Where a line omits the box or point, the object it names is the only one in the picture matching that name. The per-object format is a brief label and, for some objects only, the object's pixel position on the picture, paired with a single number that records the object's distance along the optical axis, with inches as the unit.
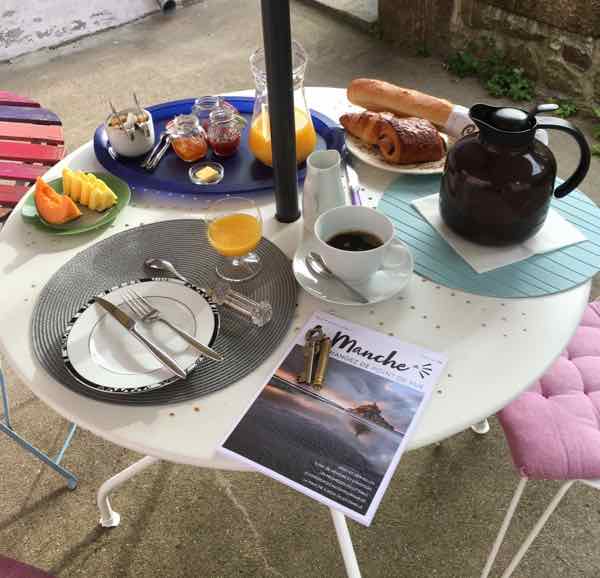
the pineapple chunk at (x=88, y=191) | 45.8
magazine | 29.8
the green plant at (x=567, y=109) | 110.2
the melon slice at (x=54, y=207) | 44.5
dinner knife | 33.5
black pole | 35.9
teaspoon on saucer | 38.6
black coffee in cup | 38.1
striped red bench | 60.4
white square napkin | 40.7
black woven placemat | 33.9
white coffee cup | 36.2
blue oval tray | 48.0
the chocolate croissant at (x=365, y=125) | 49.9
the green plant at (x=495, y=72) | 116.5
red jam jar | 50.3
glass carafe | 47.8
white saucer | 37.9
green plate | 44.7
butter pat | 48.8
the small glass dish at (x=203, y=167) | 48.7
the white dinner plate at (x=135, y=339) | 33.7
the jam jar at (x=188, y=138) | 50.1
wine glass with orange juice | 40.1
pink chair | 39.4
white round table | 31.7
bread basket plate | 48.3
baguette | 51.7
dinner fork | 34.7
